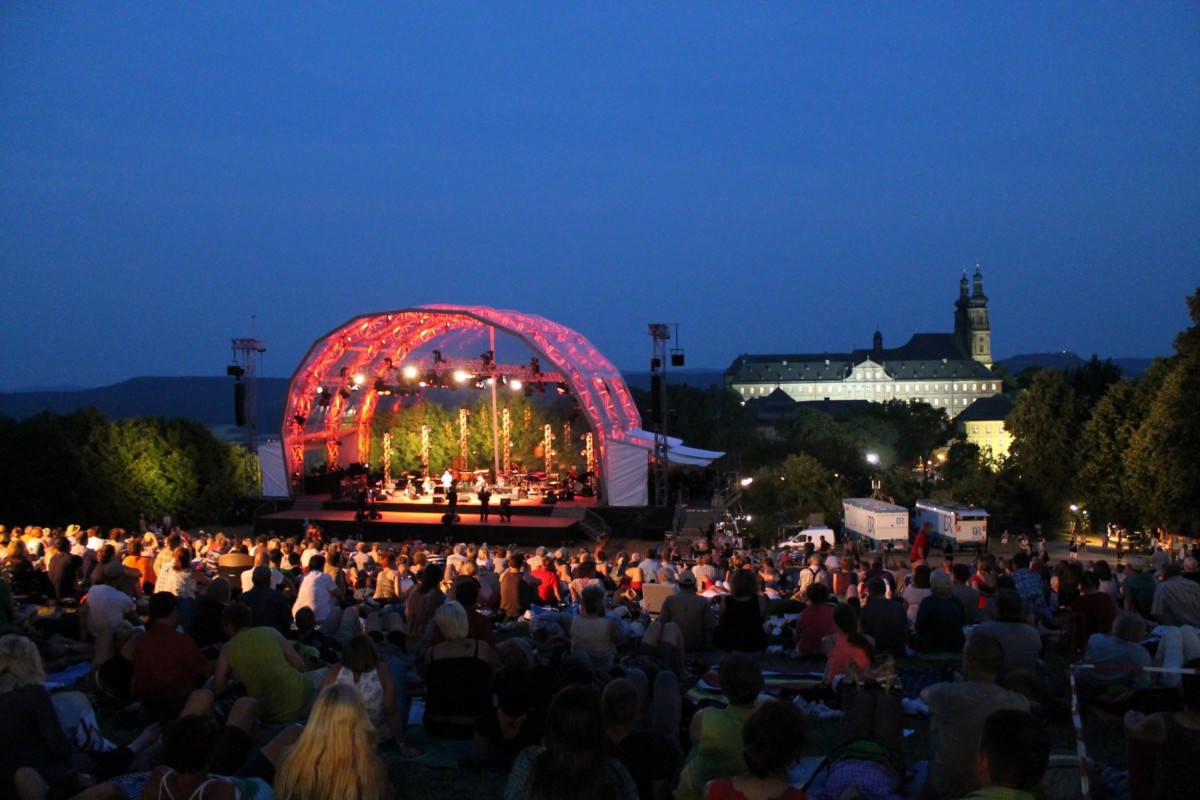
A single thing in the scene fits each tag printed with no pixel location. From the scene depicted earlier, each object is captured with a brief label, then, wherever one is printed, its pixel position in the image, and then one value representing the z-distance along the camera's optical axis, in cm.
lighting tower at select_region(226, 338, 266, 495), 2358
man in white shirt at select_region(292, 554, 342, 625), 786
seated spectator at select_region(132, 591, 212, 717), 550
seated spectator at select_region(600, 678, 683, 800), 373
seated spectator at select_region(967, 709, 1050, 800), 273
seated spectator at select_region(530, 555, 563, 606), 988
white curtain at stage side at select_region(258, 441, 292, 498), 2536
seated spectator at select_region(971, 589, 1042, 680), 542
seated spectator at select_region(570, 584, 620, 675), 618
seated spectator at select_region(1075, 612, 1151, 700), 557
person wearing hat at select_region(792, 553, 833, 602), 962
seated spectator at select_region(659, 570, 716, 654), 711
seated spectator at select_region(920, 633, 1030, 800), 394
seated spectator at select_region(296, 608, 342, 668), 659
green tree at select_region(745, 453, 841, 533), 3341
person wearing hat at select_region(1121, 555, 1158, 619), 805
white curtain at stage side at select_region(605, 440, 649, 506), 2317
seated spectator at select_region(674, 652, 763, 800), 381
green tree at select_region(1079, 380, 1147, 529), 2853
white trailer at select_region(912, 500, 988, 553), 2614
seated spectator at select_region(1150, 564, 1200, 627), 698
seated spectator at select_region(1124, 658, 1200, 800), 367
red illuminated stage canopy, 2328
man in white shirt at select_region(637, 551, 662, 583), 1034
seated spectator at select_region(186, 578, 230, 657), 667
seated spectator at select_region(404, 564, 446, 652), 747
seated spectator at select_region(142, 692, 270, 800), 322
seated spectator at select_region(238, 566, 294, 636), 668
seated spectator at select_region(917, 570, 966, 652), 731
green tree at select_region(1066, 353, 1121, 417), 4234
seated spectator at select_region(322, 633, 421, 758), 466
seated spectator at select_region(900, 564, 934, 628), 849
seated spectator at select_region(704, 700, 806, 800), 293
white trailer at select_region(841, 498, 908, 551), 2567
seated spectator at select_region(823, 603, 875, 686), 535
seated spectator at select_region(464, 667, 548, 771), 444
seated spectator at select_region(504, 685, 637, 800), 301
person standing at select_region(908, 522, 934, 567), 1278
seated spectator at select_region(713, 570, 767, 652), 728
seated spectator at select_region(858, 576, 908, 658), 730
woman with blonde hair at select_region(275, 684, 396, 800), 312
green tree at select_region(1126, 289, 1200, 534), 2270
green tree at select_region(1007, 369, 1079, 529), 3556
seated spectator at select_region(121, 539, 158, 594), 1002
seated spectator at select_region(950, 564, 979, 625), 783
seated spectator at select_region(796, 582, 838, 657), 728
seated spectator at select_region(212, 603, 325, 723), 517
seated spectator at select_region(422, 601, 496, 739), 515
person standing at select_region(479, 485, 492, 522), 2241
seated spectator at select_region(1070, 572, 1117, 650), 725
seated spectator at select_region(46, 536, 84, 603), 984
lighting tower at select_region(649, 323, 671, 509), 2208
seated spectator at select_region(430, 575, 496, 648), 572
